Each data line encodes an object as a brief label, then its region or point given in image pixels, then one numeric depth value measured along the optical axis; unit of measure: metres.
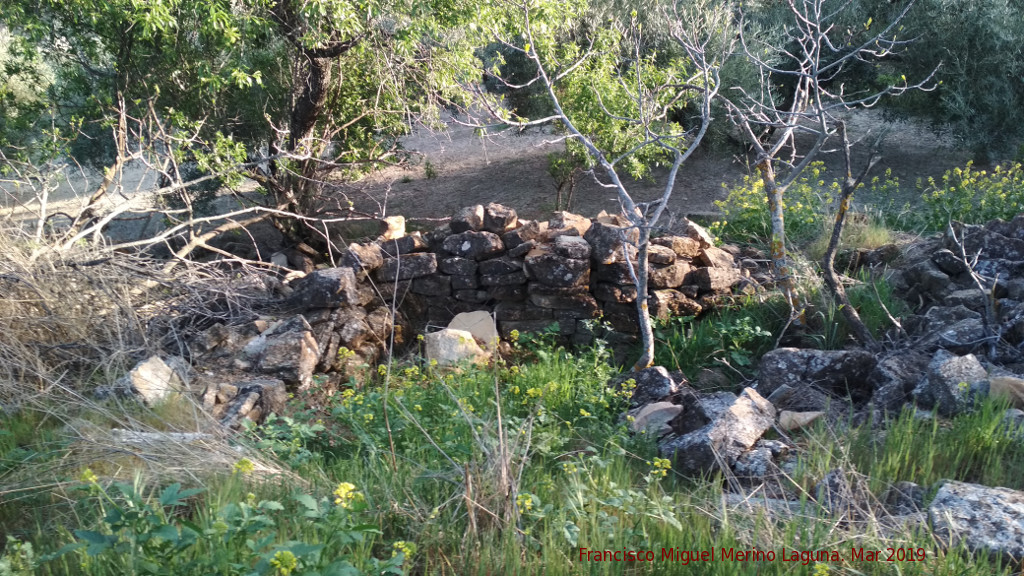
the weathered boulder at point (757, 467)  3.71
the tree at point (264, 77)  7.42
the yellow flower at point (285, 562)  2.26
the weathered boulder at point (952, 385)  4.13
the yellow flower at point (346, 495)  2.69
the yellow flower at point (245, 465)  2.83
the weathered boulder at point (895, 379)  4.43
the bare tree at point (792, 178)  5.38
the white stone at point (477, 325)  6.84
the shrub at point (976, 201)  7.89
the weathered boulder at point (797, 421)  4.23
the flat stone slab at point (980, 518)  2.86
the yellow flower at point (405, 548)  2.64
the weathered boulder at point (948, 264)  6.15
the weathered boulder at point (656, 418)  4.38
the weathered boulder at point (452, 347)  6.16
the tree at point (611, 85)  5.82
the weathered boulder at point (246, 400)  4.98
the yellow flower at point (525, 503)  2.95
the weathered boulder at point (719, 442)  3.86
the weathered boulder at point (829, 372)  4.85
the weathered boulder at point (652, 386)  4.93
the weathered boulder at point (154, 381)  4.83
